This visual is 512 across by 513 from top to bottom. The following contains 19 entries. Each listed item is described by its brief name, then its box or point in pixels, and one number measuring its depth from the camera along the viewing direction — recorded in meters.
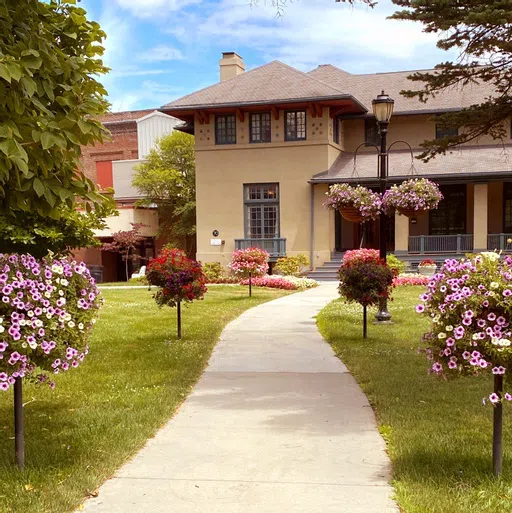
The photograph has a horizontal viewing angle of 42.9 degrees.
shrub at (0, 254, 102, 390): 4.73
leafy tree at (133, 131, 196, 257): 33.47
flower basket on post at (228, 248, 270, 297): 20.56
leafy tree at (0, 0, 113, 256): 4.49
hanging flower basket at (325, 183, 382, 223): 13.71
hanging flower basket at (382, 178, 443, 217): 13.27
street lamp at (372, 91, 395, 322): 13.39
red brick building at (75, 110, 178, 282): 33.31
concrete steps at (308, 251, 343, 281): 27.62
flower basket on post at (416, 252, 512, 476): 4.60
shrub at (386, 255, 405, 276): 24.36
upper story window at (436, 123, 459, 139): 29.69
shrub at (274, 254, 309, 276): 27.78
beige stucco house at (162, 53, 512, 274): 28.12
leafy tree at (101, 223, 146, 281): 30.77
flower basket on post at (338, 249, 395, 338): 11.53
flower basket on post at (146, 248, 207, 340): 11.36
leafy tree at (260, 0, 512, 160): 8.33
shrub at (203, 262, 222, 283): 28.30
